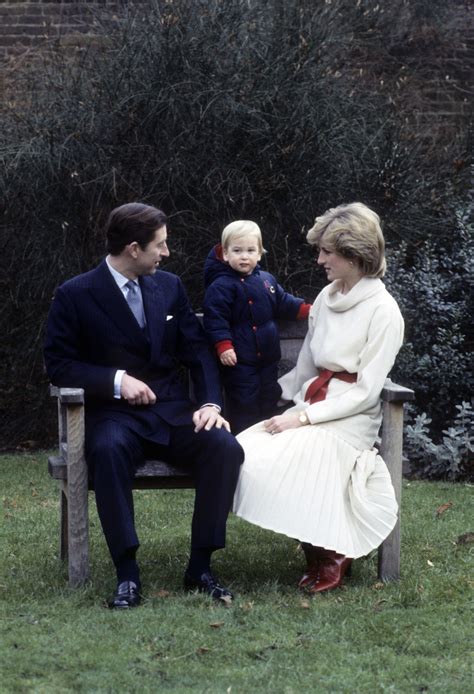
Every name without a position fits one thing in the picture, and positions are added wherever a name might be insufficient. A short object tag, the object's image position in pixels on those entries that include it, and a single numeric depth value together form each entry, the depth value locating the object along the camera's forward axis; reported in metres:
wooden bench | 5.05
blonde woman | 5.04
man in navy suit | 4.96
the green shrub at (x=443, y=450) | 8.12
